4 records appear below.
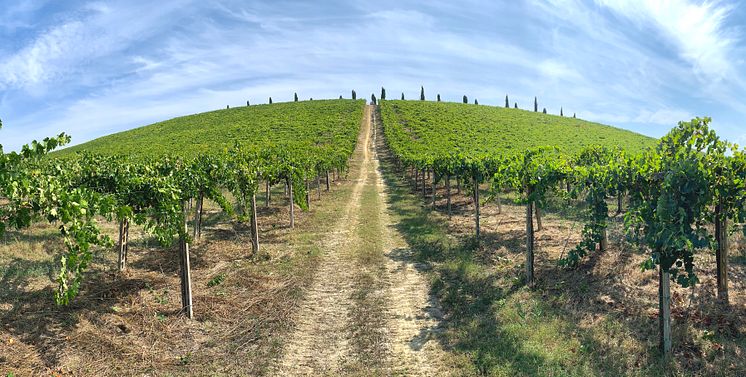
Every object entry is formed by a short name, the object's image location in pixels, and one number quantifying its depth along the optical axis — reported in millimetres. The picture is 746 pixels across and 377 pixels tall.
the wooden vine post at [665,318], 7552
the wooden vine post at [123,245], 12141
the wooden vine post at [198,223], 16078
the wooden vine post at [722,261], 9031
